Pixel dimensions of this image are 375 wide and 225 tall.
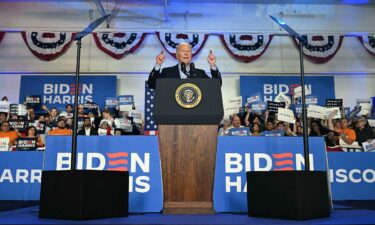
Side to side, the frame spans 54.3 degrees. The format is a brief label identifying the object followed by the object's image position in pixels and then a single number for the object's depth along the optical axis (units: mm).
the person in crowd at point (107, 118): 7195
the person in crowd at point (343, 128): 6768
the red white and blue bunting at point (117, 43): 9211
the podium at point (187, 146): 2482
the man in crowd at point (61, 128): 6469
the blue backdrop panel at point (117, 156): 2990
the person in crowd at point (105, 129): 6148
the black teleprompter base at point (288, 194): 2193
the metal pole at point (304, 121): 2396
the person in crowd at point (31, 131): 6856
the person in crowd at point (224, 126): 7270
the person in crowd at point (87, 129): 6791
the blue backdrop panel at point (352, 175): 3996
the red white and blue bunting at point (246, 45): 9312
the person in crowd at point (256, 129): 6864
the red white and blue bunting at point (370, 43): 9355
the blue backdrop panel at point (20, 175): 4203
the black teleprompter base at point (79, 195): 2135
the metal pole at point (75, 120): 2379
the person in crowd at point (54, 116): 7641
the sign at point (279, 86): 9172
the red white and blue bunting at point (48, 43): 9180
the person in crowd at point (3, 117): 7402
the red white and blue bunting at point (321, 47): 9273
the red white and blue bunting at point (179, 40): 9219
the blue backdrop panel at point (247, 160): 2930
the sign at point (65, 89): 9000
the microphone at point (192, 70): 3020
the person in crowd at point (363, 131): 6938
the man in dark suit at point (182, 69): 3029
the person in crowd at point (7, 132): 6559
